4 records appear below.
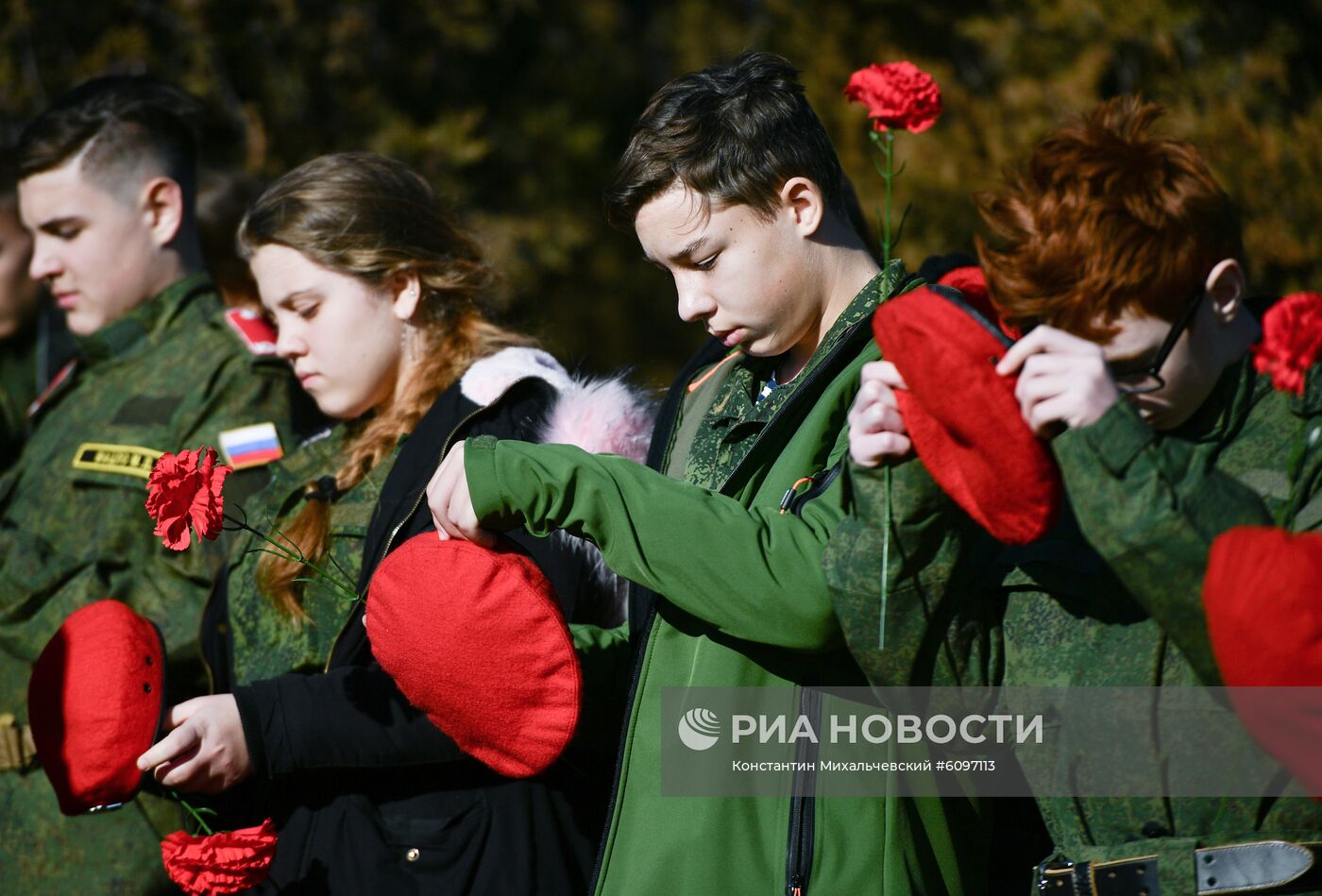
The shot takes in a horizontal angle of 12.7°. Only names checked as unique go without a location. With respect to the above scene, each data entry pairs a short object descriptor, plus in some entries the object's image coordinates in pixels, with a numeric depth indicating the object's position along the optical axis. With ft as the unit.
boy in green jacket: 18.64
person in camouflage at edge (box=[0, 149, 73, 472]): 24.98
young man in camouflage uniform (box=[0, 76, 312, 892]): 21.27
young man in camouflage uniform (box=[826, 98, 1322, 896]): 17.95
